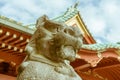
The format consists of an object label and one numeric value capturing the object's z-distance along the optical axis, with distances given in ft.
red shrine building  12.99
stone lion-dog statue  4.63
